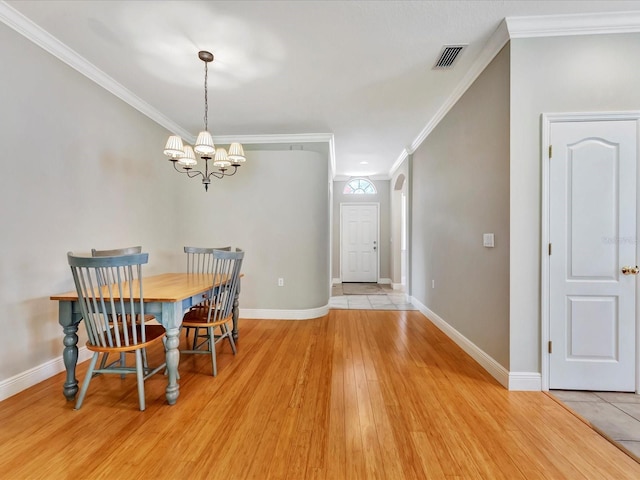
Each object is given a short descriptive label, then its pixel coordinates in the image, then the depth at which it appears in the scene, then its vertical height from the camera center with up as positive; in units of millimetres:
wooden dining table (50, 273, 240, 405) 1810 -567
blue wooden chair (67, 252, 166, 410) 1642 -483
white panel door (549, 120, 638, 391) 1928 -97
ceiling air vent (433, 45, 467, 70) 2238 +1605
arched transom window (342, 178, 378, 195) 7090 +1415
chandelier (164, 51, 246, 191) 2357 +825
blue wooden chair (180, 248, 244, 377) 2242 -576
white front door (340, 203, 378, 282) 7039 -49
